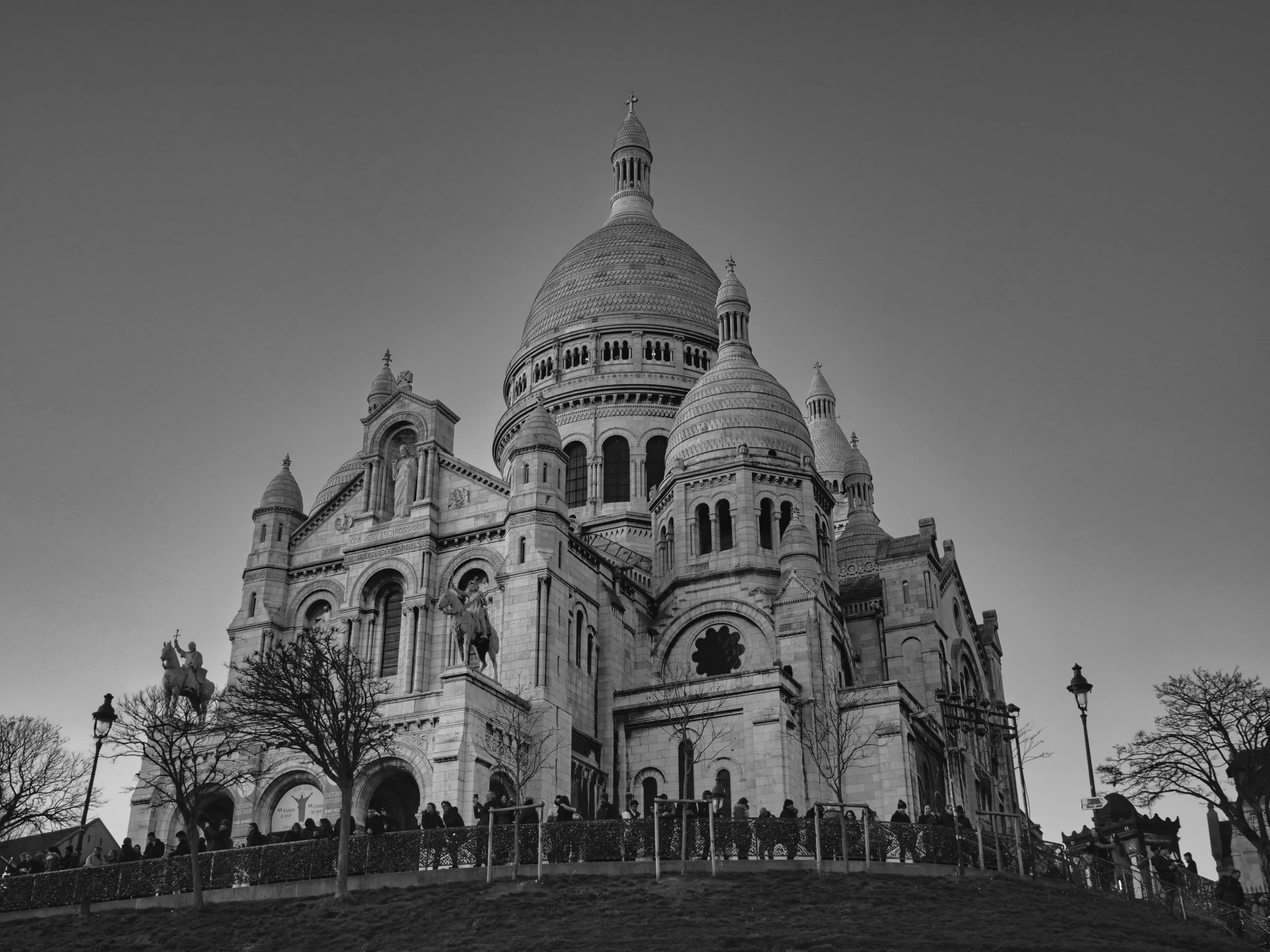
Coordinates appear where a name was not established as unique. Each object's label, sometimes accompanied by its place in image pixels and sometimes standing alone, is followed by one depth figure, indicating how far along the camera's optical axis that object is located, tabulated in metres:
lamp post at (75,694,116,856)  40.41
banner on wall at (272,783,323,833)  48.44
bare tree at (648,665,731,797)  53.94
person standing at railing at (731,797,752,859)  35.12
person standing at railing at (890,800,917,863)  35.59
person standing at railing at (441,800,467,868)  35.06
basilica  51.00
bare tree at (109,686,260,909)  38.03
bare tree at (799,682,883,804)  52.47
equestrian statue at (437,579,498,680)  46.94
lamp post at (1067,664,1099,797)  36.78
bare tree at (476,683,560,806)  46.22
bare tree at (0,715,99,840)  54.00
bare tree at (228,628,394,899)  36.06
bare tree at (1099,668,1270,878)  41.03
